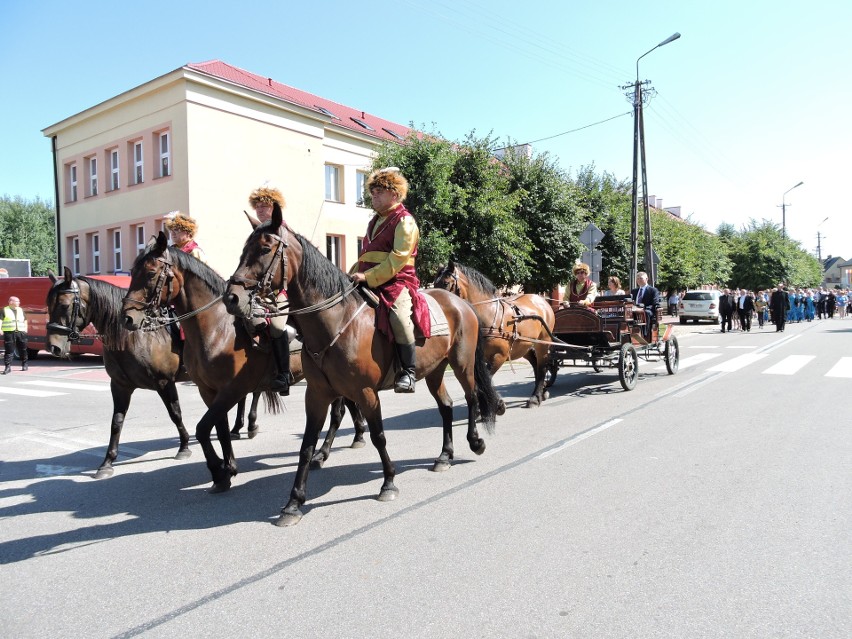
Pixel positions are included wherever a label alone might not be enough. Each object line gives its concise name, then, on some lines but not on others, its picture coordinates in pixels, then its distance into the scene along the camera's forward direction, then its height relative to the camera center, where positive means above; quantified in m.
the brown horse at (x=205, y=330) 4.99 -0.19
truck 16.47 +0.29
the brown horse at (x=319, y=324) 4.18 -0.14
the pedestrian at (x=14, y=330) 15.59 -0.52
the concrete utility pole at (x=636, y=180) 21.39 +4.57
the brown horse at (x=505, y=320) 8.14 -0.23
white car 32.25 -0.24
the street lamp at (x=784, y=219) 50.26 +7.21
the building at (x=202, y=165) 21.05 +5.64
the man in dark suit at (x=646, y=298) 11.49 +0.08
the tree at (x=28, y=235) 47.28 +6.05
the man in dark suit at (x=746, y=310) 26.92 -0.41
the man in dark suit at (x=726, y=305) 26.45 -0.17
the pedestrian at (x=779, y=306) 26.69 -0.25
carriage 10.32 -0.55
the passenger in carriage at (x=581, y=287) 11.17 +0.31
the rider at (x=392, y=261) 4.70 +0.36
